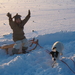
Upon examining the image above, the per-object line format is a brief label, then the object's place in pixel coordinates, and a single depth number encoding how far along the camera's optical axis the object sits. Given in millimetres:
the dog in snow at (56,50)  6325
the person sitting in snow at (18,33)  7900
